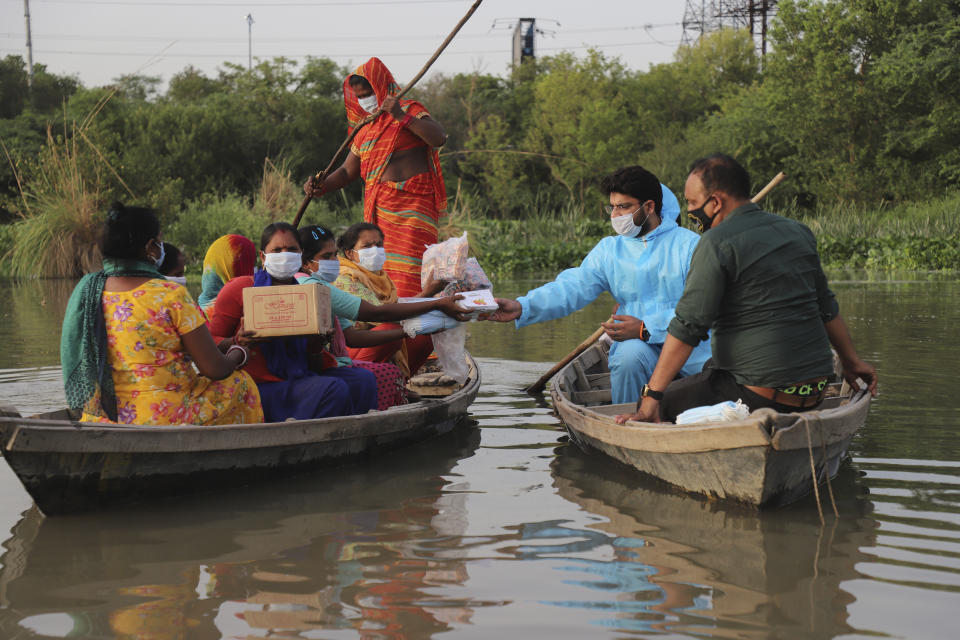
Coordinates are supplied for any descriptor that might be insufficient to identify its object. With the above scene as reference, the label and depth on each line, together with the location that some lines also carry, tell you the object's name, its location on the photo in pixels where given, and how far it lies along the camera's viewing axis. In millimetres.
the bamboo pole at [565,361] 6038
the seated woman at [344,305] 5105
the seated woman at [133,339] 3977
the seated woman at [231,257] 5340
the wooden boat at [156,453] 3699
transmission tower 52875
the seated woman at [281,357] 4672
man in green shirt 3863
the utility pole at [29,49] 36900
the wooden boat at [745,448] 3613
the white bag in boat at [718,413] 3781
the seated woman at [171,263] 5574
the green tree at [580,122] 37625
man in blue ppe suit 4996
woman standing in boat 6691
